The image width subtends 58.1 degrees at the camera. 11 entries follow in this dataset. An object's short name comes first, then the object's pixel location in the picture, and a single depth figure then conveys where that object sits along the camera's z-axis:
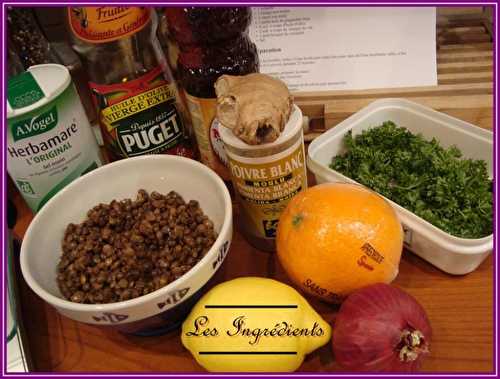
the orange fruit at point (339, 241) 0.48
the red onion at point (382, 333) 0.43
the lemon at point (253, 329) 0.46
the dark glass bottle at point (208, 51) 0.56
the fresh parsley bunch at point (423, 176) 0.57
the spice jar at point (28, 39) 0.74
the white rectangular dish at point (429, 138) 0.53
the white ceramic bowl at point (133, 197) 0.46
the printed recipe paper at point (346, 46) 0.68
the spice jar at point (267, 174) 0.51
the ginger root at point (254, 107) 0.48
